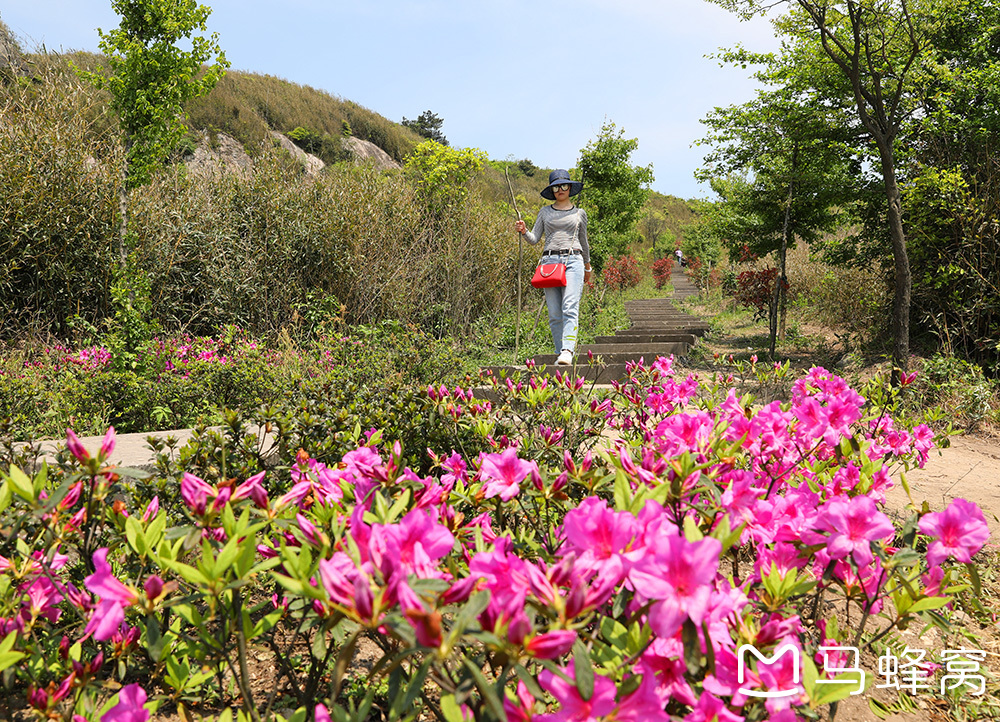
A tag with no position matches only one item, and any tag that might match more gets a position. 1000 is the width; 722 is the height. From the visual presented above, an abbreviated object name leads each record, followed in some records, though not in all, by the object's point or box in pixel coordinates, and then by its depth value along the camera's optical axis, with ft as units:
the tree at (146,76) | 18.42
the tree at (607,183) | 61.87
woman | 17.84
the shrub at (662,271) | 76.13
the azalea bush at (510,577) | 2.11
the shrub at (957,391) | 16.22
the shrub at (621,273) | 55.61
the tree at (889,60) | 20.02
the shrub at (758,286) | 36.29
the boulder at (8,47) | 53.47
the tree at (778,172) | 30.40
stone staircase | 21.35
